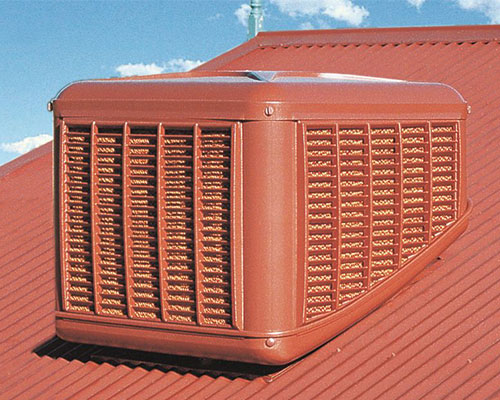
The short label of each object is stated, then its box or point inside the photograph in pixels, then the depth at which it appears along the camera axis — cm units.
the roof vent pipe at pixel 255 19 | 1162
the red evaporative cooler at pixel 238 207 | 445
